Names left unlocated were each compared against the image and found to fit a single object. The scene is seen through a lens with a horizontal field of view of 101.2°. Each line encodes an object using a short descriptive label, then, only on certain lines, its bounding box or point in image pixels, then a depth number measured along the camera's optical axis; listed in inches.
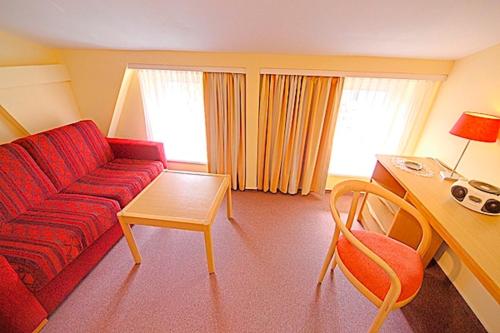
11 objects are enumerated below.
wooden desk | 35.9
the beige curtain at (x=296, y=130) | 80.3
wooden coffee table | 55.2
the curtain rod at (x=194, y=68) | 80.0
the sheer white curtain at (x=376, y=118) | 79.7
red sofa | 44.1
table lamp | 49.8
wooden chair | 37.1
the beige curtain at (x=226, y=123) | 83.7
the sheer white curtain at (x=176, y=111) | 92.3
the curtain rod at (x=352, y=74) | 73.0
